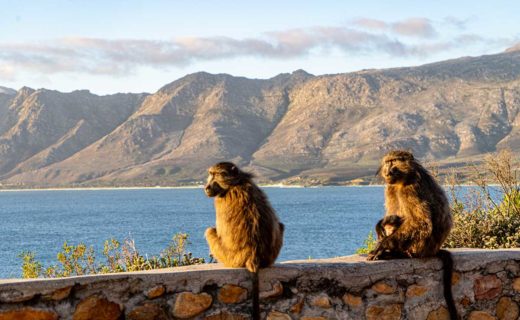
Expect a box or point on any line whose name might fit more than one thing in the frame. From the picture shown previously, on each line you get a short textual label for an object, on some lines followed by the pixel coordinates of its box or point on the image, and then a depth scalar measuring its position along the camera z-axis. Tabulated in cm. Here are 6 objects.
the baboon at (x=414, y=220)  635
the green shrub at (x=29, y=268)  1127
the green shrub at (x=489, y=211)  1002
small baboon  642
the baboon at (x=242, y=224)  576
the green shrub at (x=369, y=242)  1158
